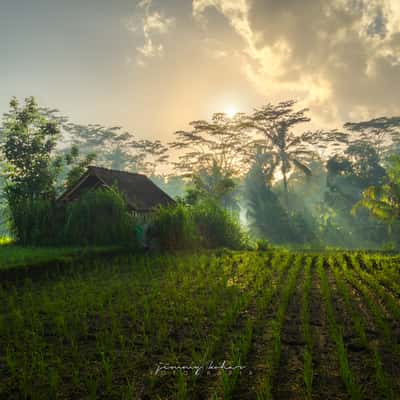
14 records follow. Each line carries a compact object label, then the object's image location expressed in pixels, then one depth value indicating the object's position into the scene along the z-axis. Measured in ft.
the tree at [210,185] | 74.92
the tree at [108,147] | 142.92
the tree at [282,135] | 96.17
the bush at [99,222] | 44.57
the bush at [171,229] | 47.93
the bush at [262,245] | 59.93
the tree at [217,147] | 96.84
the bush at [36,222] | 45.32
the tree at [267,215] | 91.09
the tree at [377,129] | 101.35
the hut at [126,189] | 55.21
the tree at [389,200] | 60.85
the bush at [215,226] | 57.06
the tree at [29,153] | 63.72
